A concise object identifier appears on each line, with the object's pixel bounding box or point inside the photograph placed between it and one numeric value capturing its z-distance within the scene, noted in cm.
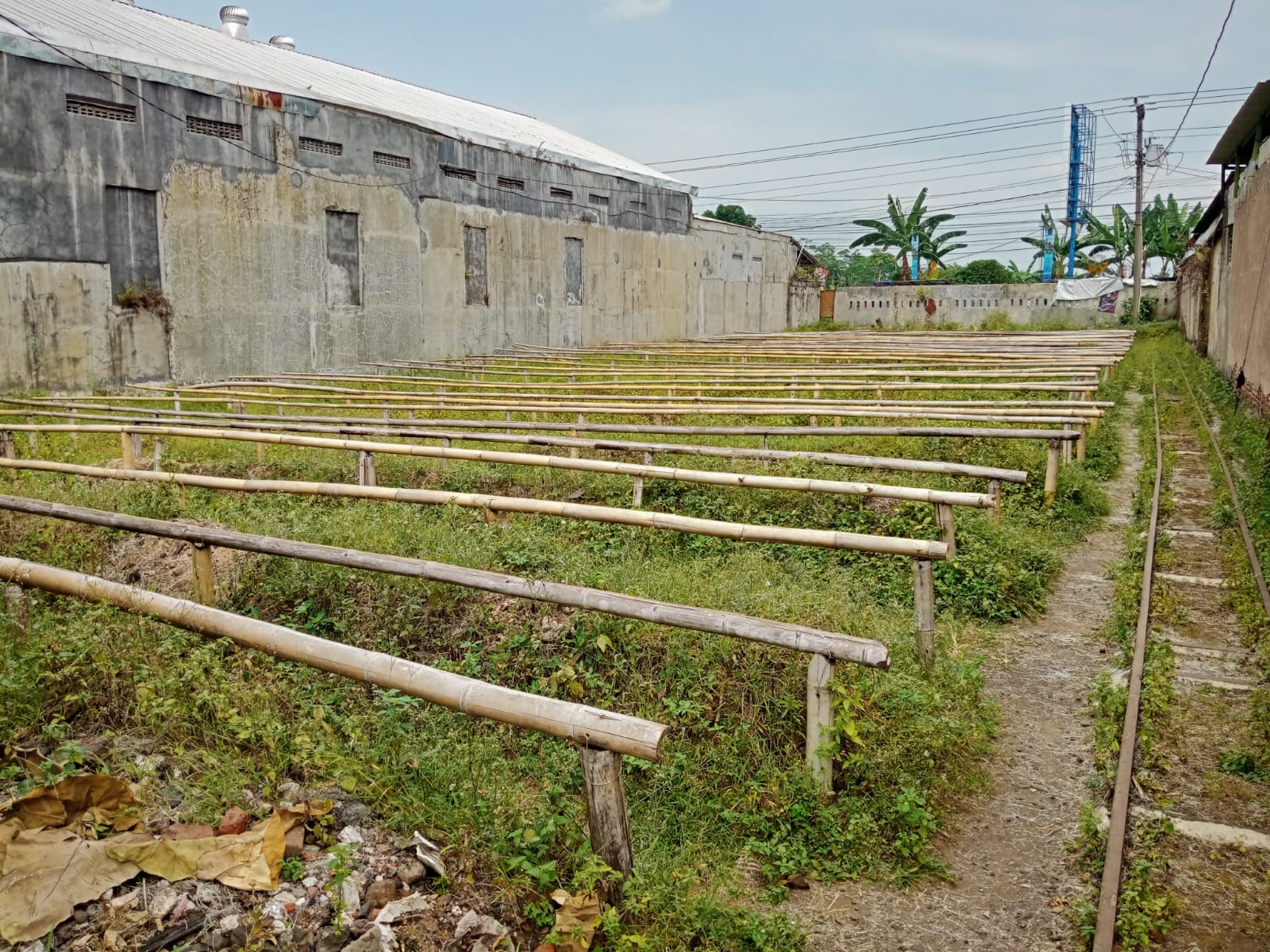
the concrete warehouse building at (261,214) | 1631
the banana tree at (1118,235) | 4172
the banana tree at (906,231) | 4378
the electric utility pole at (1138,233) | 3588
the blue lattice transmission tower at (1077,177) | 4184
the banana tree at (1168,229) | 4038
